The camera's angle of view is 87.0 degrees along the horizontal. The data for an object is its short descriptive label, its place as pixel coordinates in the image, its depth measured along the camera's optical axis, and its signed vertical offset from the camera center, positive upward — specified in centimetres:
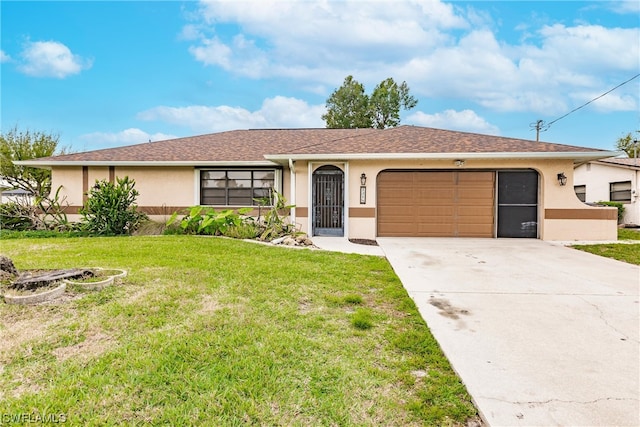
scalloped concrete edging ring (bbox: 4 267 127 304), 370 -99
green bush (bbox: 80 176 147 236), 1027 -22
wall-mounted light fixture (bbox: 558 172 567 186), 1015 +74
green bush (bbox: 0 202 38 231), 1123 -49
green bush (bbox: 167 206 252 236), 984 -56
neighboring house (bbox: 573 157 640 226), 1523 +99
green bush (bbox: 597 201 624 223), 1544 -20
